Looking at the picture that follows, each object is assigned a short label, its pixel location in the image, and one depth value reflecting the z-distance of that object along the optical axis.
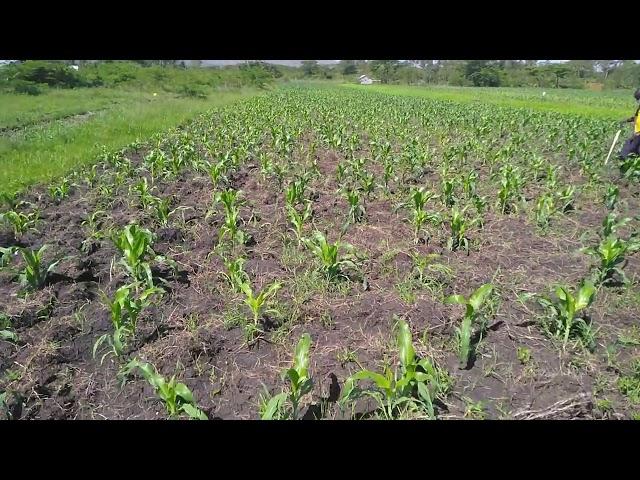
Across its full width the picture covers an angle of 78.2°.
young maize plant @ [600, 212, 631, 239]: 4.40
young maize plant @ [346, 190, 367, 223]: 5.05
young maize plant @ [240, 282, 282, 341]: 3.06
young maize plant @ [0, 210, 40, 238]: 4.48
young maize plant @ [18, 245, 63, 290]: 3.43
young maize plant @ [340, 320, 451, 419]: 2.32
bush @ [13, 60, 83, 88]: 22.48
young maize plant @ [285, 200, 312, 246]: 4.52
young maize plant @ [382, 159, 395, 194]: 6.45
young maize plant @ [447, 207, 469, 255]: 4.47
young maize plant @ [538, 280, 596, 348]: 2.99
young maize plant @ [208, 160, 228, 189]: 6.23
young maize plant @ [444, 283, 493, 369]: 2.76
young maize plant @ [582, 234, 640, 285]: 3.71
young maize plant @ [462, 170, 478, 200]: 6.18
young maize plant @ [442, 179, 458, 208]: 5.76
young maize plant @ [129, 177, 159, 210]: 5.14
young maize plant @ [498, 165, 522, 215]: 5.69
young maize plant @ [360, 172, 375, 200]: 6.10
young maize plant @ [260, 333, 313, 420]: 2.23
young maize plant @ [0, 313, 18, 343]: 2.84
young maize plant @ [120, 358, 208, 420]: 2.28
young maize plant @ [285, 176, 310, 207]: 5.45
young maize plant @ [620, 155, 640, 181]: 7.14
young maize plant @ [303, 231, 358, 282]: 3.71
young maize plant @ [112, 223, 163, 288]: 3.54
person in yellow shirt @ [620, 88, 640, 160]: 7.58
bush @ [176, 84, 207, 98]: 27.52
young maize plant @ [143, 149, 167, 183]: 6.71
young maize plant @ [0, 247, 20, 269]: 3.67
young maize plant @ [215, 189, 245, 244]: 4.41
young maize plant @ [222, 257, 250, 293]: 3.58
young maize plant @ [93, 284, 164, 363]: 2.76
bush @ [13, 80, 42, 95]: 20.68
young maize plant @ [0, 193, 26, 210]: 5.06
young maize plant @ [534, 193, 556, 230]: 5.20
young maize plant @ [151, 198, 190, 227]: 4.79
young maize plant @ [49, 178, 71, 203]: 5.66
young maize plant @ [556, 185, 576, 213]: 5.66
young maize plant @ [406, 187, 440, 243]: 4.68
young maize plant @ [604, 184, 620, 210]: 5.68
